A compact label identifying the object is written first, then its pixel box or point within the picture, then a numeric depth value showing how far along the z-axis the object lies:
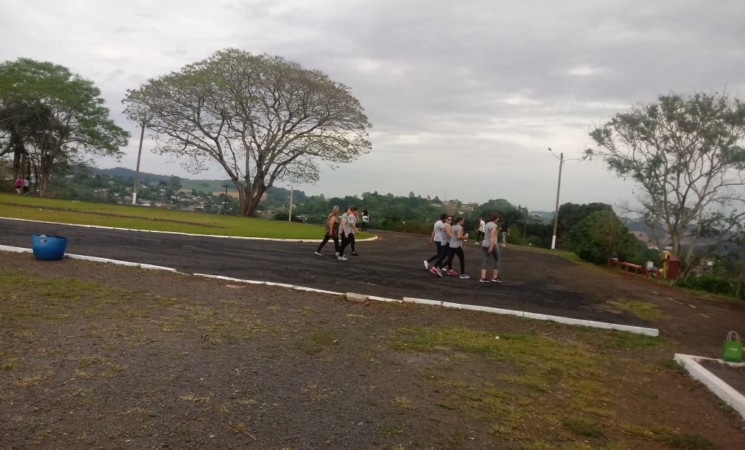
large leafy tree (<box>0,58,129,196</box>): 39.25
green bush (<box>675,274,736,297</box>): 17.33
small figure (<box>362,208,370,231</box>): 29.36
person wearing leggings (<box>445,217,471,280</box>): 12.40
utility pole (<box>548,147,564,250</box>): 35.06
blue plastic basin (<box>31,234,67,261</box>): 9.98
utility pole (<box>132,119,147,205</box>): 39.97
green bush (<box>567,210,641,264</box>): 22.20
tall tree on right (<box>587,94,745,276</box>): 25.16
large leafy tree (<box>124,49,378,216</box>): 35.56
